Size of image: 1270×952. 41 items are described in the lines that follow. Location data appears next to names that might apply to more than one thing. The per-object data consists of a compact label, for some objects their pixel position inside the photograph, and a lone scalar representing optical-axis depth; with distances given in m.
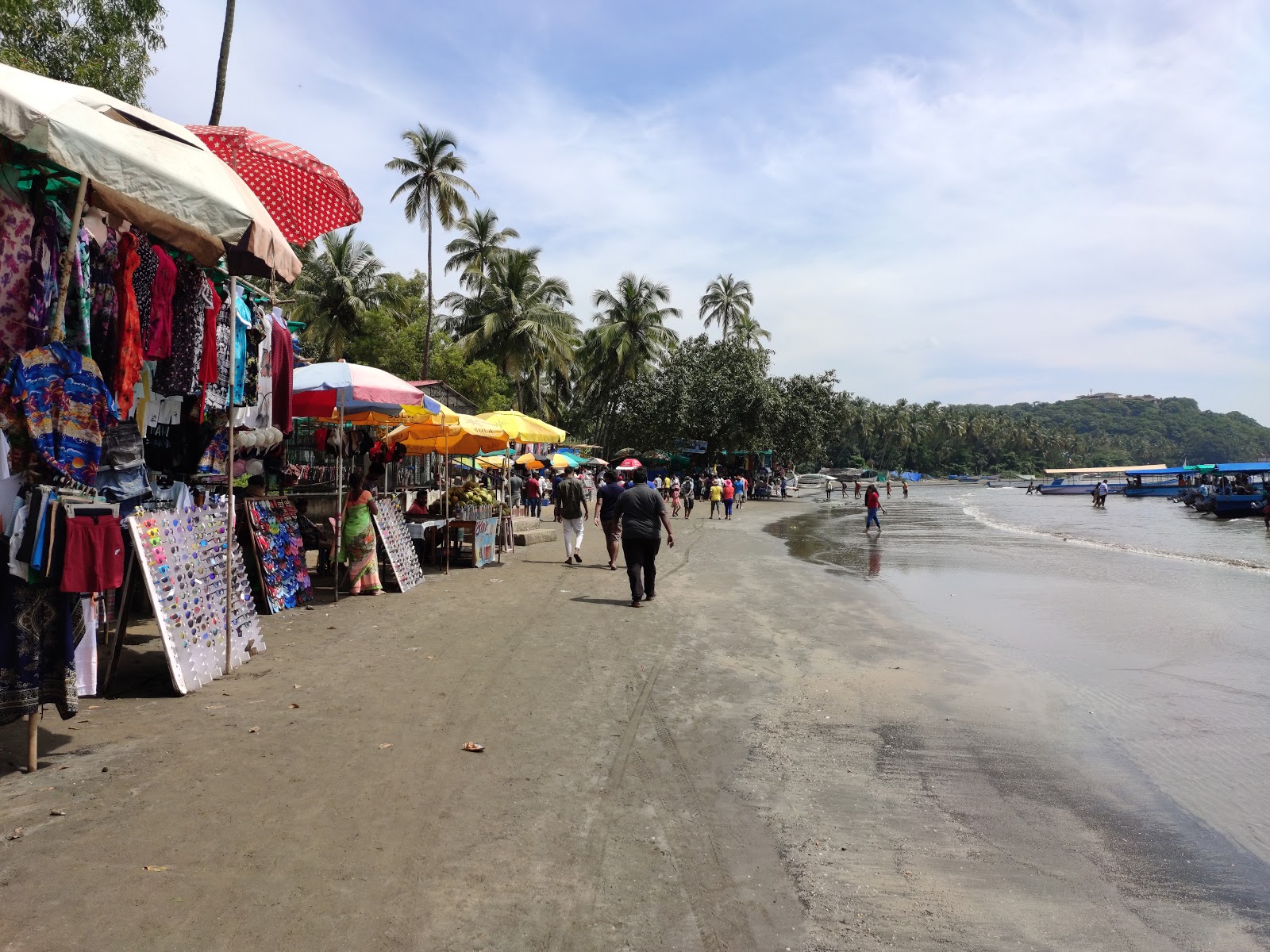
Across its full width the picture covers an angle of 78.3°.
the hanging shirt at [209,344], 5.65
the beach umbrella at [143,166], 3.60
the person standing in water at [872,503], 26.33
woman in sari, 9.71
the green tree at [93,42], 13.62
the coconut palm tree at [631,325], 52.31
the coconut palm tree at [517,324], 43.53
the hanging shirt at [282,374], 7.32
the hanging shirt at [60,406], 3.81
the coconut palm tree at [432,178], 38.31
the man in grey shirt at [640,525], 10.42
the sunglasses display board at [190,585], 5.19
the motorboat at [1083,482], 82.19
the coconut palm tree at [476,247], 46.59
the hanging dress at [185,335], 5.49
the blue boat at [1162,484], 65.50
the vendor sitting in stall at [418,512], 12.87
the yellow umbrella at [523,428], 13.55
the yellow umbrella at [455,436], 12.41
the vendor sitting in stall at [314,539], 10.12
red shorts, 3.86
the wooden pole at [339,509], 9.28
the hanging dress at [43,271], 4.08
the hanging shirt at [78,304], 4.29
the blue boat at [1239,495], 42.66
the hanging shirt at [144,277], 5.17
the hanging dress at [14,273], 3.95
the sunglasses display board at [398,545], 10.19
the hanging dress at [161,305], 5.20
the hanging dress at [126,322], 4.68
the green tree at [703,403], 51.41
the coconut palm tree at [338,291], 40.34
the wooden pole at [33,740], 4.03
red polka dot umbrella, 6.73
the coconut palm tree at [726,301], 63.62
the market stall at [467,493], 12.60
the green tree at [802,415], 52.28
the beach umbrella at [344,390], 9.08
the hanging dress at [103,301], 4.67
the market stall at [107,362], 3.83
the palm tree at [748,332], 64.00
